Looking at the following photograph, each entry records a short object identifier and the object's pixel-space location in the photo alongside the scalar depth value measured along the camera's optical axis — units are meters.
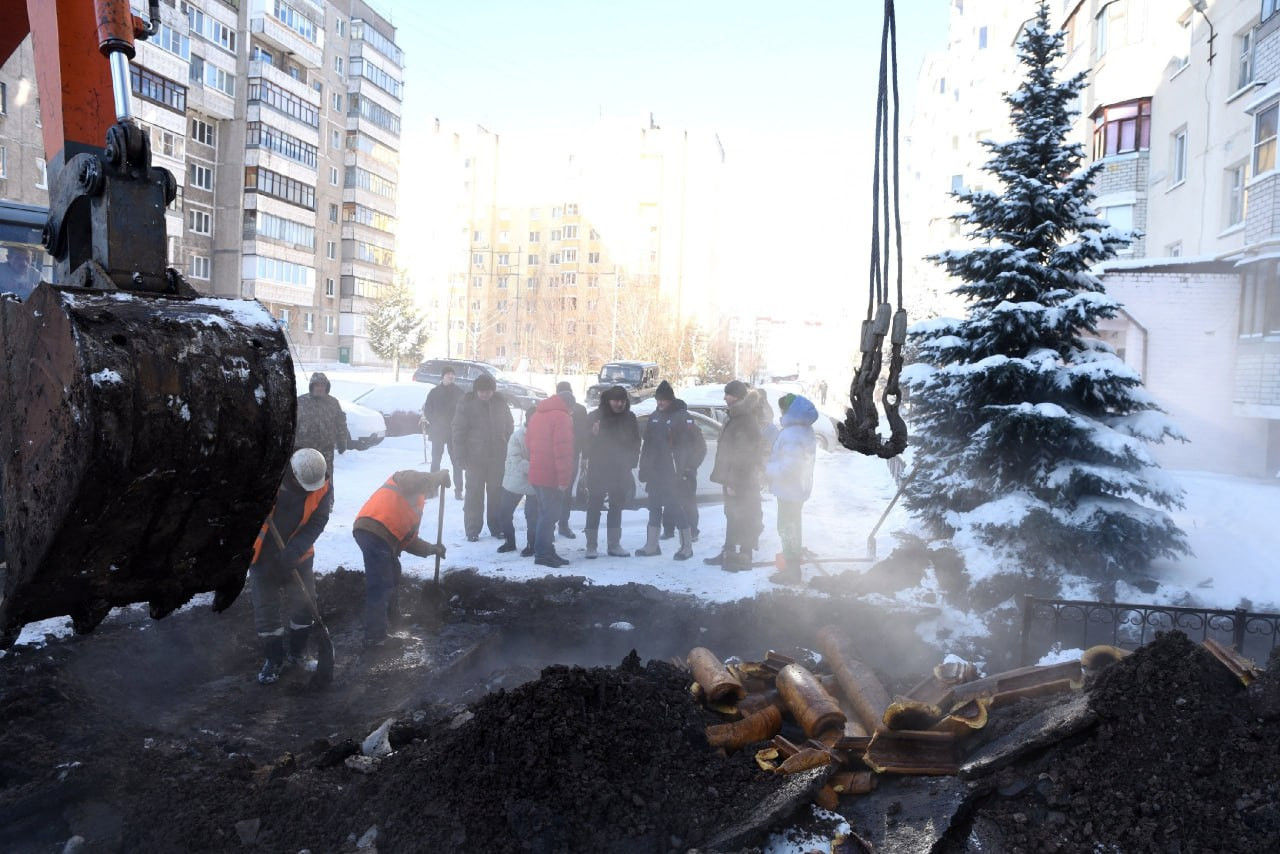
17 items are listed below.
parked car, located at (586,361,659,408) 25.80
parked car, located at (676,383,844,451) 15.75
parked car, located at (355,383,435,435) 20.00
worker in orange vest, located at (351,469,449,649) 6.98
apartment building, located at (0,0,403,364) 36.81
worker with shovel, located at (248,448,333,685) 6.39
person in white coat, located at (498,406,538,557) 10.34
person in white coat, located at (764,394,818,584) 9.09
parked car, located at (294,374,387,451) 17.17
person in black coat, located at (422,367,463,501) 12.19
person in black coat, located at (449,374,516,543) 10.55
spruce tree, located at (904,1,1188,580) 8.54
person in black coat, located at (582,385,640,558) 10.23
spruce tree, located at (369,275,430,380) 49.09
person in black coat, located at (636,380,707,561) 10.36
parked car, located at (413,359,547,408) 24.23
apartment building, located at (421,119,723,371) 74.38
